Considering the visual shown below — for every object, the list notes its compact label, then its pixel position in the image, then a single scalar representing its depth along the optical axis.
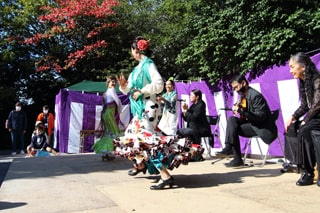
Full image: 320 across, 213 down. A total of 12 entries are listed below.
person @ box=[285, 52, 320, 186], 3.66
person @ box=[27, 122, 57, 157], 8.95
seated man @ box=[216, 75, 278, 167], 4.97
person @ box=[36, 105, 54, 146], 10.84
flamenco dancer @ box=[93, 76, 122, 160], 6.60
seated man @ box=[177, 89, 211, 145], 6.30
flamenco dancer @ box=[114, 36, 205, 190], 3.84
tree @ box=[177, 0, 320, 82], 5.88
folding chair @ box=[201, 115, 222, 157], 6.96
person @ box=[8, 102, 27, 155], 11.30
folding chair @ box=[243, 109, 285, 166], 5.14
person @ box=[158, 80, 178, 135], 6.99
